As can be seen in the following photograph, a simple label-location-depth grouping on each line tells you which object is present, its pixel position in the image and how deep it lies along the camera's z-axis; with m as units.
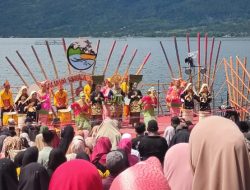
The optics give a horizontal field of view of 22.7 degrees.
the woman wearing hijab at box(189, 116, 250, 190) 3.53
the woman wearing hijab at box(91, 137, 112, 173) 7.23
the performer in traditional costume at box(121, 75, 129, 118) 18.06
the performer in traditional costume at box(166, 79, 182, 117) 17.88
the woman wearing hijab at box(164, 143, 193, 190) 5.39
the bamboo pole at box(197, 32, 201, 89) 19.47
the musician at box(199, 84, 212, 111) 16.89
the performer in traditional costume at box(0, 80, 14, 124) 17.67
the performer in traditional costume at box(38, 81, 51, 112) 17.05
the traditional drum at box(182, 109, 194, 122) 17.04
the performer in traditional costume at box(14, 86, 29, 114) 16.59
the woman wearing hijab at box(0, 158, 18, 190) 6.73
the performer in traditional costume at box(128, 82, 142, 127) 17.80
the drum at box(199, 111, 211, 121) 16.52
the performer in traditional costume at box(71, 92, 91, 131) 16.34
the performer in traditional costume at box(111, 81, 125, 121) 17.70
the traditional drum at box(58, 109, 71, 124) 17.14
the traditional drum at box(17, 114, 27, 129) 16.09
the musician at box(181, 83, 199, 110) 17.12
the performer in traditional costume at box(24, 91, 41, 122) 16.44
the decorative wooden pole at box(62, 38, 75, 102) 19.73
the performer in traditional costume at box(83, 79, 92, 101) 17.93
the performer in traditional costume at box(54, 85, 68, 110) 18.05
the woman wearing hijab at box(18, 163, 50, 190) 6.29
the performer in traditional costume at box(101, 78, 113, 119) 17.28
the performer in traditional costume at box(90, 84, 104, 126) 17.05
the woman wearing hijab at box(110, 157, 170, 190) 3.56
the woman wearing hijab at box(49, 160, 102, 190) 4.82
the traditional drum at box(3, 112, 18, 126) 16.94
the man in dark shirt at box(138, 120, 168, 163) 8.43
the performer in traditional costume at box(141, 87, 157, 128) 16.94
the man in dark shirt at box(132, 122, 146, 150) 9.82
